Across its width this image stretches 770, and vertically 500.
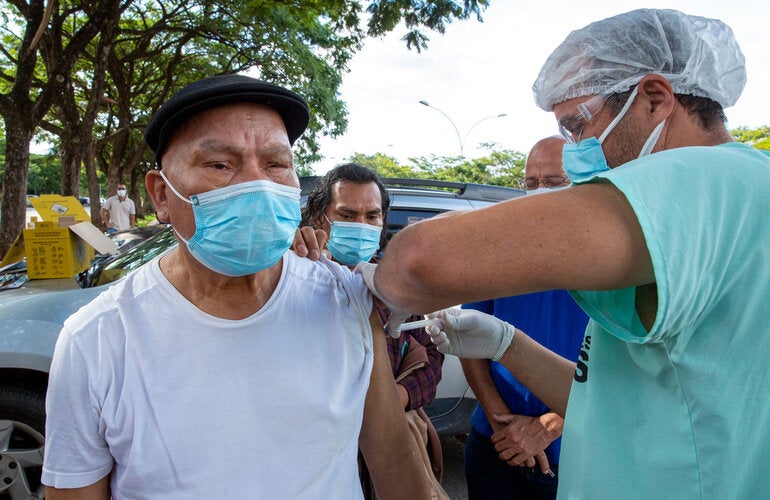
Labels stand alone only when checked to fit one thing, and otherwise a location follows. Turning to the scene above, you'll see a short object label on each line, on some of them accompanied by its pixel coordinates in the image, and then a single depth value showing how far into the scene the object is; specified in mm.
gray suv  2854
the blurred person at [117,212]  13008
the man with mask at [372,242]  2172
